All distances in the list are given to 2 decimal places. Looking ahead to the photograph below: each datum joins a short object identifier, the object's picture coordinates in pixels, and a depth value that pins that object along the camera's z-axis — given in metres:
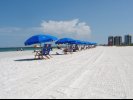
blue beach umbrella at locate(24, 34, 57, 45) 7.49
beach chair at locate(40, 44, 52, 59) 8.04
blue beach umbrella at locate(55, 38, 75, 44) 12.06
